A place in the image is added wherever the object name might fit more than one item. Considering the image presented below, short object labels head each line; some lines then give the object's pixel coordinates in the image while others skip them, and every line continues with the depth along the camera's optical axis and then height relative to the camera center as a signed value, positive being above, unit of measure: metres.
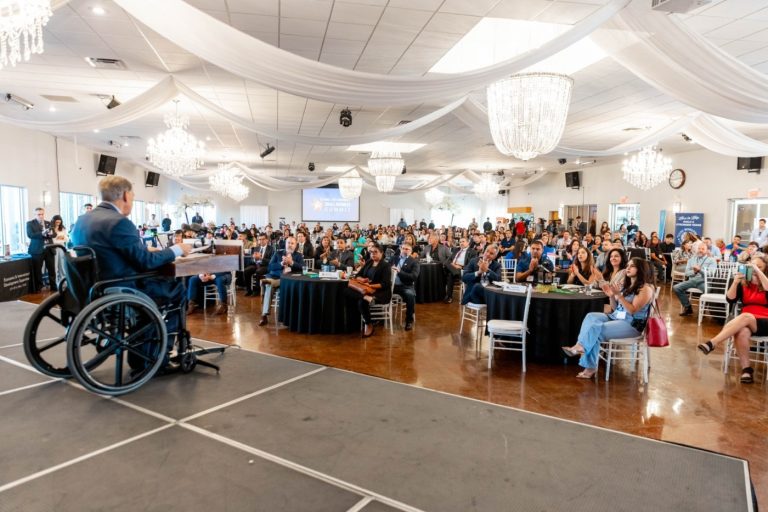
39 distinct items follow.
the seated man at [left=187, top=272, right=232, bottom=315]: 7.32 -1.10
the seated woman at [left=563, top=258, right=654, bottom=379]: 4.23 -0.87
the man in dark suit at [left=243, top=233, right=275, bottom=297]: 8.98 -0.89
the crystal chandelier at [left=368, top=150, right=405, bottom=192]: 10.20 +1.26
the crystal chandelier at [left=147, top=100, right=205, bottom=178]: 7.68 +1.19
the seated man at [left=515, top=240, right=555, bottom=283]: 6.20 -0.55
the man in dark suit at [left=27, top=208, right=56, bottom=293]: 8.31 -0.48
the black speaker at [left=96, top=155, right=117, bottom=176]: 13.62 +1.62
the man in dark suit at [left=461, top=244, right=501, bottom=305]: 5.96 -0.67
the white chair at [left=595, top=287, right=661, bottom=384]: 4.30 -1.17
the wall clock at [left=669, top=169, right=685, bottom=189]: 13.23 +1.43
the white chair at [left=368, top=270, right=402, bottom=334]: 6.06 -1.22
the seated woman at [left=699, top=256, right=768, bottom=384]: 4.40 -0.84
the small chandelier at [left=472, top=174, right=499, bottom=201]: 14.87 +1.22
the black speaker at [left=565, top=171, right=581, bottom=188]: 17.23 +1.75
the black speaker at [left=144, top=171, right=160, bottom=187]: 18.03 +1.60
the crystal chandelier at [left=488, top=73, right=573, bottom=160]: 4.43 +1.14
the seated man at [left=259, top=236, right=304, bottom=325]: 6.52 -0.66
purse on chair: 4.14 -0.95
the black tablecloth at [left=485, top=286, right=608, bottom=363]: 4.80 -0.96
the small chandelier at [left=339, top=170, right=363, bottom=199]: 13.63 +1.12
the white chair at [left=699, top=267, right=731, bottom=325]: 6.59 -0.98
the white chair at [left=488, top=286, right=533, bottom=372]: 4.58 -1.03
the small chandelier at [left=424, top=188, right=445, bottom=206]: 21.34 +1.37
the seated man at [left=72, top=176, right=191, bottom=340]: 3.17 -0.14
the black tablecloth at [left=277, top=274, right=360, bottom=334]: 5.95 -1.10
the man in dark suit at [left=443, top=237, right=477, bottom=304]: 8.37 -0.80
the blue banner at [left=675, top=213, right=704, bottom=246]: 12.65 +0.10
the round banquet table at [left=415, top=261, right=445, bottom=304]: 8.51 -1.10
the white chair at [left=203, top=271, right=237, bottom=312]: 7.42 -1.18
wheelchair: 2.96 -0.76
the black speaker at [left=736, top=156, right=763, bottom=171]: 10.89 +1.56
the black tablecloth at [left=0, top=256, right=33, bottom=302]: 7.38 -1.00
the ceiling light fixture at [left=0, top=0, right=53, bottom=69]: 2.64 +1.18
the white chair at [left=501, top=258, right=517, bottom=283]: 8.68 -0.81
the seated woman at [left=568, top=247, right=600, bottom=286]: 6.04 -0.53
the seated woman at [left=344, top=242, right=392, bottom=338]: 5.93 -0.78
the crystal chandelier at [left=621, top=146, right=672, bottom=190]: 9.28 +1.21
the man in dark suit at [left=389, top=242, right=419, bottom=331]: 6.46 -0.83
